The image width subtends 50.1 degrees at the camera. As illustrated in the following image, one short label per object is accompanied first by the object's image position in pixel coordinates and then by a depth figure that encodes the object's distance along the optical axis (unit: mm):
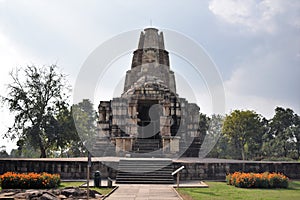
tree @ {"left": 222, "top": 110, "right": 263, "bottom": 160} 38531
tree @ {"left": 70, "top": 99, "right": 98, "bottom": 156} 39778
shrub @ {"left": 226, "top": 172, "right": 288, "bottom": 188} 12867
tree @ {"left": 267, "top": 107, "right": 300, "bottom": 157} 41062
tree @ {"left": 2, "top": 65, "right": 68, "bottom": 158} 26906
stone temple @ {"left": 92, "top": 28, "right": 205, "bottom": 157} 20891
